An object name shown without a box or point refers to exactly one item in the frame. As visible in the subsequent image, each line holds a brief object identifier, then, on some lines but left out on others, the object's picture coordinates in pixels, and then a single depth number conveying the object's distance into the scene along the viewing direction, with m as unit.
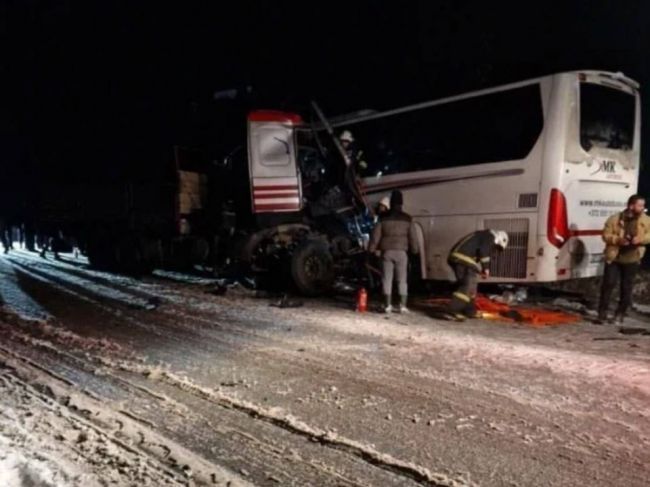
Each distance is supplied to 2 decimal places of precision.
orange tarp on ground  7.75
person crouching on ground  7.84
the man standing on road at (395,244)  8.41
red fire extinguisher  8.67
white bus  7.79
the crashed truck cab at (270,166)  10.56
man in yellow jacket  7.33
